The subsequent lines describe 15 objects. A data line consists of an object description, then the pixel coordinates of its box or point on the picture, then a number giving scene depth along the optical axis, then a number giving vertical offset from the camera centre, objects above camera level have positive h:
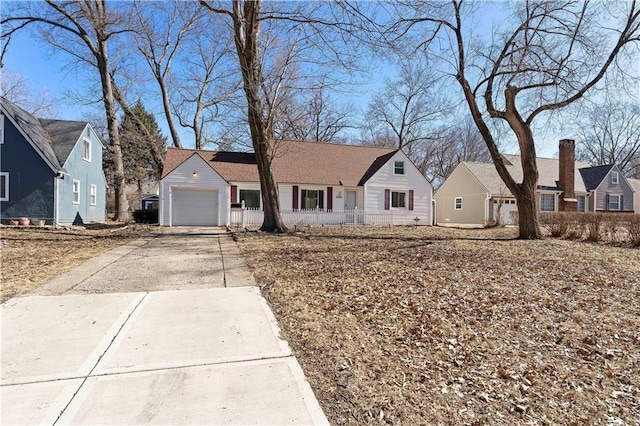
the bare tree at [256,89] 12.45 +4.54
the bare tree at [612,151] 42.84 +8.05
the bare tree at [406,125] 34.88 +8.93
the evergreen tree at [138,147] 25.25 +5.35
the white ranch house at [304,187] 18.42 +1.33
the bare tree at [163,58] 22.23 +11.00
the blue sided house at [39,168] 15.48 +1.91
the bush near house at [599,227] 11.20 -0.55
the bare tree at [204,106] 14.59 +6.95
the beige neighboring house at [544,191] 26.55 +1.76
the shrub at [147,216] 20.41 -0.43
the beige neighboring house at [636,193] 32.72 +1.83
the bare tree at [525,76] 11.84 +4.82
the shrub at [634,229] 10.84 -0.55
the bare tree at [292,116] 13.77 +4.02
